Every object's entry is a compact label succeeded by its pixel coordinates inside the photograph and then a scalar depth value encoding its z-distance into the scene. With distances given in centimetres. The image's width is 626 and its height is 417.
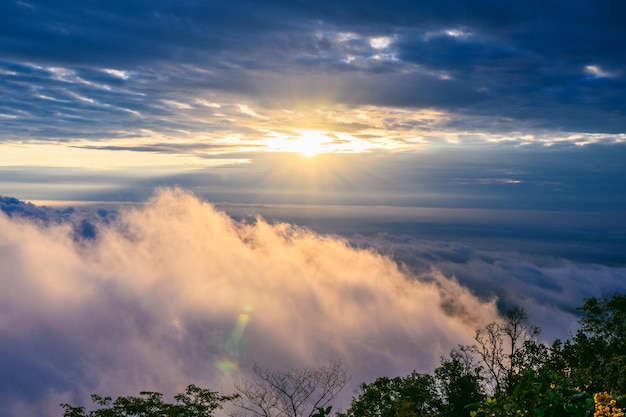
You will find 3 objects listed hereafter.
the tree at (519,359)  4484
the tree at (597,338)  4042
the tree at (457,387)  4106
